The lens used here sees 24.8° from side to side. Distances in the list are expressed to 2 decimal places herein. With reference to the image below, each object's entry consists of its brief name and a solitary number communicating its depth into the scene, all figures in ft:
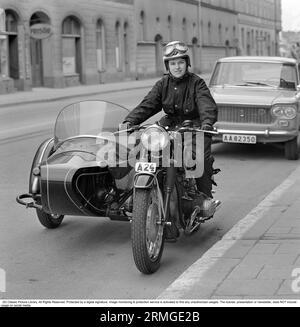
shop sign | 108.68
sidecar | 18.21
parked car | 35.86
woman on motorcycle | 18.85
